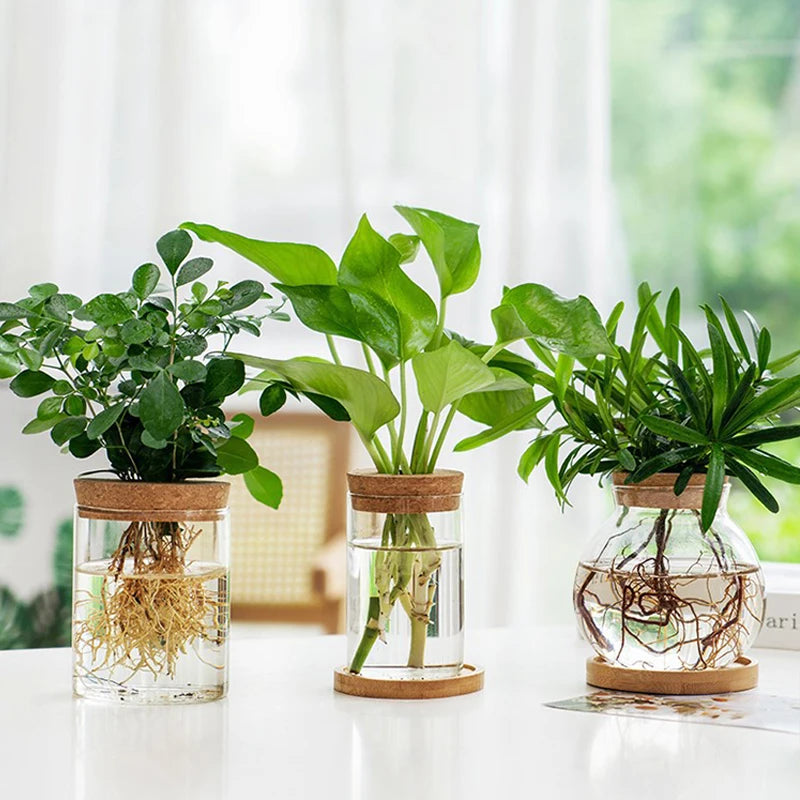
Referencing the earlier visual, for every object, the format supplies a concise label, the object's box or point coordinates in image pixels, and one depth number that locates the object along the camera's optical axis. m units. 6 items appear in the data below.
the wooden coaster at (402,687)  1.51
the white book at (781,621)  1.70
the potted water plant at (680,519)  1.51
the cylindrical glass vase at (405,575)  1.50
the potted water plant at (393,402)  1.49
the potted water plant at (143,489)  1.47
